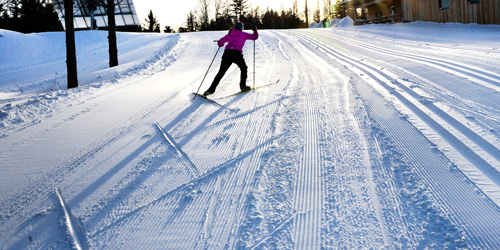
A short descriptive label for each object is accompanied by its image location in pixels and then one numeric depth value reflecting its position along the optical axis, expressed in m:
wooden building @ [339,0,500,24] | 19.67
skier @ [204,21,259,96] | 7.31
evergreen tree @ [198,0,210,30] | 67.00
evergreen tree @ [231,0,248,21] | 69.62
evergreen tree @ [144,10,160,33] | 57.27
